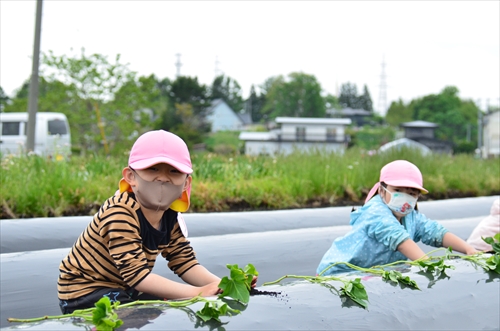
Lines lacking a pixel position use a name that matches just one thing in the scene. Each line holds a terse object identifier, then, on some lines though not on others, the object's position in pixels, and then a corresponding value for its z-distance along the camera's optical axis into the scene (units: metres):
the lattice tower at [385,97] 85.03
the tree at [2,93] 64.56
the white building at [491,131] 54.01
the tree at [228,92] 90.81
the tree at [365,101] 116.91
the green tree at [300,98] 78.31
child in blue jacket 3.28
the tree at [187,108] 46.88
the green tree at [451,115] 78.88
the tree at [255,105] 99.19
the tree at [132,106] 24.17
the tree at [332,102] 86.54
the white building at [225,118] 81.71
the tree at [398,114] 83.19
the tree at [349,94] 119.12
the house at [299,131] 50.91
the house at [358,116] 98.96
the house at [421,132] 58.29
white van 19.33
